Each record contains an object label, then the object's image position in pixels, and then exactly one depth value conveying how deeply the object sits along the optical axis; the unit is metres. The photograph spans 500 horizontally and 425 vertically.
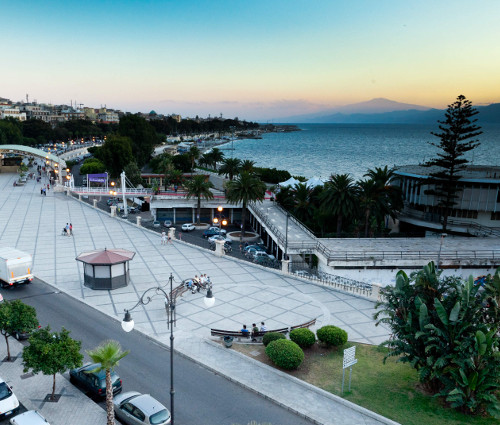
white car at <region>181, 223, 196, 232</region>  47.97
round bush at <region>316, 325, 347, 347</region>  17.48
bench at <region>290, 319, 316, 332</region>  19.32
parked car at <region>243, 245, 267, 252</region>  38.42
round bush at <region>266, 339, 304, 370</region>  15.76
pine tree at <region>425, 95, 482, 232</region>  41.25
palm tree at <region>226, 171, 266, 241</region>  44.22
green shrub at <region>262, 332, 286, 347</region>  17.48
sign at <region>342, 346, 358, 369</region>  14.41
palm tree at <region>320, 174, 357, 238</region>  39.19
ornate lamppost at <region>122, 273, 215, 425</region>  11.19
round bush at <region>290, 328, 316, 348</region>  17.34
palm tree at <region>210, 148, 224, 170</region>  95.95
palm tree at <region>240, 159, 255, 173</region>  60.88
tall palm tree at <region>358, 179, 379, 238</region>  39.81
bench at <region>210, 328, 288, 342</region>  18.41
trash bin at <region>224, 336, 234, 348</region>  17.64
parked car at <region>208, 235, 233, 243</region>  41.03
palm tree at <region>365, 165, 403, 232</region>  40.41
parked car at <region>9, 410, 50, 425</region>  11.98
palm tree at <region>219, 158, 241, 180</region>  67.75
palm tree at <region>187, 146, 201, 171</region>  87.50
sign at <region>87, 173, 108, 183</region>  62.74
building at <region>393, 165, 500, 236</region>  40.97
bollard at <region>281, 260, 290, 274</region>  27.16
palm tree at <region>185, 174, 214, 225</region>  50.78
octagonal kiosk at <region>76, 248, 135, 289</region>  23.72
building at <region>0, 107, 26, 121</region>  171.50
